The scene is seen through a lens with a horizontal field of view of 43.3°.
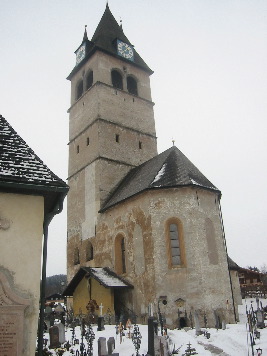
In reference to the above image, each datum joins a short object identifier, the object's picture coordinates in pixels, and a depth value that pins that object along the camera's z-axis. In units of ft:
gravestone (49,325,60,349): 37.49
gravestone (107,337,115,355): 33.98
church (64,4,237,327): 54.95
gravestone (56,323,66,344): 38.97
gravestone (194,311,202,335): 41.49
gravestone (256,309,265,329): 46.50
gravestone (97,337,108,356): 32.68
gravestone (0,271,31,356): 18.90
